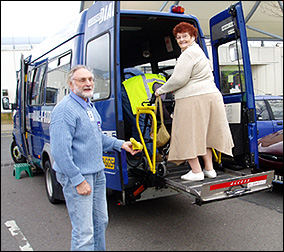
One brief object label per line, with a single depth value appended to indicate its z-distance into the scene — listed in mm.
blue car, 6859
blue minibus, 3518
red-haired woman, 3375
